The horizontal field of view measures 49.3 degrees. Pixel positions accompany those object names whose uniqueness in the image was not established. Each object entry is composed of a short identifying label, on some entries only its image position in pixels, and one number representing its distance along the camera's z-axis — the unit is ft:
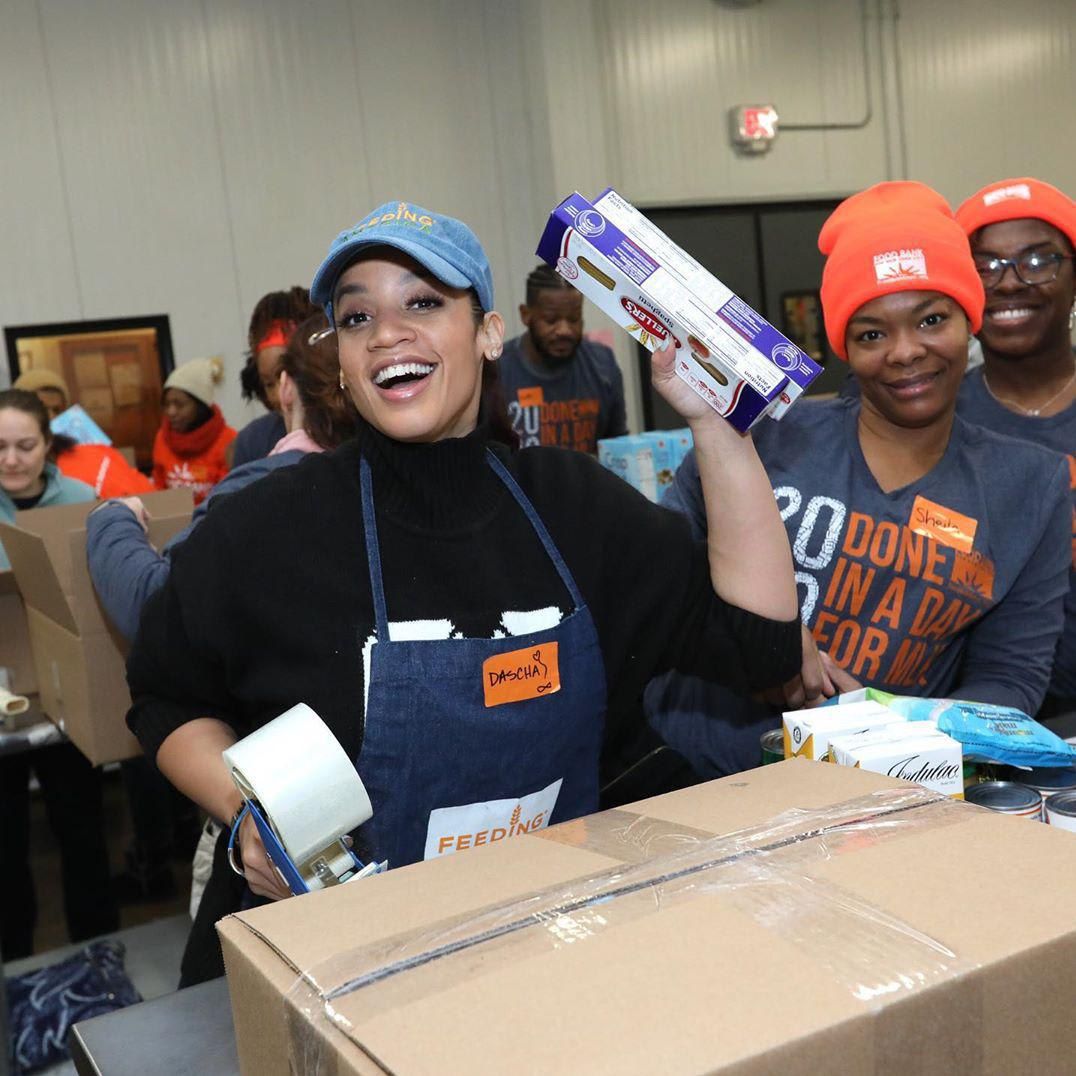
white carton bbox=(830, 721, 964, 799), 3.70
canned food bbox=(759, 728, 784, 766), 4.39
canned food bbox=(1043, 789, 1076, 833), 3.60
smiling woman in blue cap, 4.14
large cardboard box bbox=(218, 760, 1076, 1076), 1.96
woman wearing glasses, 6.88
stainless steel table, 3.11
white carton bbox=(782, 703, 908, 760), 3.94
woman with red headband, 10.43
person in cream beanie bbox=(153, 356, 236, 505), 17.46
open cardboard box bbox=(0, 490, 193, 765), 7.63
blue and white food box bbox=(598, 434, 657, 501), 13.05
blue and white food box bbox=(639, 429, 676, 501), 12.98
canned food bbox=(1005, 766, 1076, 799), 4.01
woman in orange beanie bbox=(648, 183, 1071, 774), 5.66
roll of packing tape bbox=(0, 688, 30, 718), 7.60
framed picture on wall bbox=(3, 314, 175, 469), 19.05
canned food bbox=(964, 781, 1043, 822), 3.66
